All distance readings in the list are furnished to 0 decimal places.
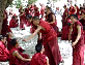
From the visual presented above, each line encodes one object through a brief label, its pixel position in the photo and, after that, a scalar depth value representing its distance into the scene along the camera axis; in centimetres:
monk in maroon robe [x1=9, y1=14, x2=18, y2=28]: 806
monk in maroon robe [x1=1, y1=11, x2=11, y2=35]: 600
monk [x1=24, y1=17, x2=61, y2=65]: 318
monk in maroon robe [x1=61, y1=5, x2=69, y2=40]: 575
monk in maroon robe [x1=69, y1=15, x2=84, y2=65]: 310
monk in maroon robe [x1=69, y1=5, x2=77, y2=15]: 709
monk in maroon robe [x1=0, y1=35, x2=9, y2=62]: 409
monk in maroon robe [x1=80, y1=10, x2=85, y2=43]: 487
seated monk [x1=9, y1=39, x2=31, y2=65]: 306
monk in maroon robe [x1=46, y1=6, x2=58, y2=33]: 398
